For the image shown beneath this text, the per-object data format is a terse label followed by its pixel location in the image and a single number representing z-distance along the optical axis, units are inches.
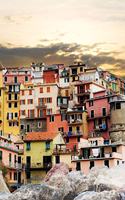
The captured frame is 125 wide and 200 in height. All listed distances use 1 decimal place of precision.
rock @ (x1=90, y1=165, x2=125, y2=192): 1055.0
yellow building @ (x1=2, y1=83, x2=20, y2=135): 3523.6
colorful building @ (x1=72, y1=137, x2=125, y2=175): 2450.8
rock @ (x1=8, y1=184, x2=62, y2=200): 1026.7
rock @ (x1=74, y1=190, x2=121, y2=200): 890.7
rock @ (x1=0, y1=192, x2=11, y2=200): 1053.8
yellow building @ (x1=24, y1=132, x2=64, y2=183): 2783.2
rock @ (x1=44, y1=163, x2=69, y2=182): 1979.6
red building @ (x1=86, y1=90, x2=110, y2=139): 3061.0
